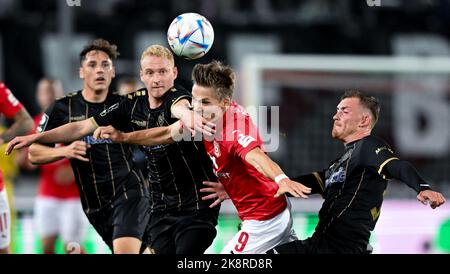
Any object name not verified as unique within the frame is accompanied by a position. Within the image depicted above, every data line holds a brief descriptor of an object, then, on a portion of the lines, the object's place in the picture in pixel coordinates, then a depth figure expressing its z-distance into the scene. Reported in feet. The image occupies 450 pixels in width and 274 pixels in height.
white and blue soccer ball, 56.34
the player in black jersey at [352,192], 49.32
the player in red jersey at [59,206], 80.53
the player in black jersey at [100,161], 61.93
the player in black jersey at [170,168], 54.85
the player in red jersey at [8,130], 60.80
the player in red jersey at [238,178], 50.96
